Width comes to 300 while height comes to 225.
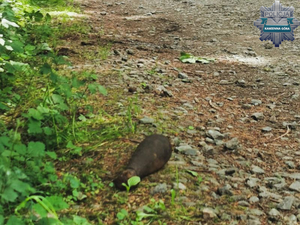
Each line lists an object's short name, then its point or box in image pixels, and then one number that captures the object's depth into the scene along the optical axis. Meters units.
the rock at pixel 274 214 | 2.28
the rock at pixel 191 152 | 2.98
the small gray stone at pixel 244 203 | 2.40
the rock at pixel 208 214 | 2.20
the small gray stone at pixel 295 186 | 2.64
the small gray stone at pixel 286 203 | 2.39
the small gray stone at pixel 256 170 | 2.86
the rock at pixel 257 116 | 3.95
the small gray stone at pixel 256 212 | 2.31
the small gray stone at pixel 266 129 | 3.67
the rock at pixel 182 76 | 5.06
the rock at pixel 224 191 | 2.49
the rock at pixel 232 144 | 3.16
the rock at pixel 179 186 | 2.47
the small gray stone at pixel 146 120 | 3.36
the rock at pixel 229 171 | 2.77
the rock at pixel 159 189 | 2.42
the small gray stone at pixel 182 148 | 3.00
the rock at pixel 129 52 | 5.83
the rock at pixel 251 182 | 2.65
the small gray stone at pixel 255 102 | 4.39
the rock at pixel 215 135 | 3.37
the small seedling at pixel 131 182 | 2.35
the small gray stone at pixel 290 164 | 3.01
